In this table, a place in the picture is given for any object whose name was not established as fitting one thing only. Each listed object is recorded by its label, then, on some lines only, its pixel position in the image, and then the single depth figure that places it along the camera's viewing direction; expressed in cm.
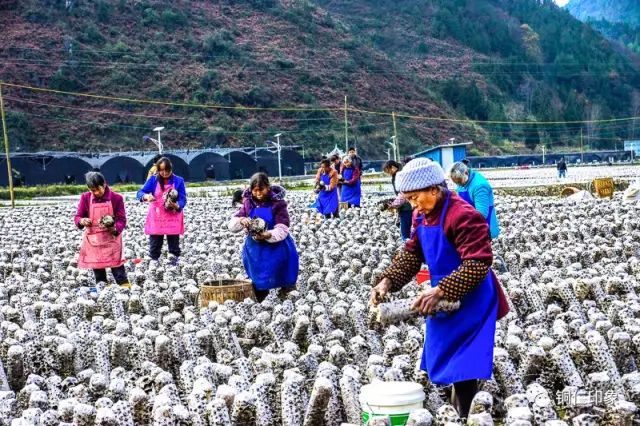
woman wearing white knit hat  388
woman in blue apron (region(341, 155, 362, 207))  1532
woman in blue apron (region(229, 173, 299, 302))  713
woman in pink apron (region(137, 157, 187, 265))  972
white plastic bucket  379
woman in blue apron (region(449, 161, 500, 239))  749
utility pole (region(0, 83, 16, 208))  2201
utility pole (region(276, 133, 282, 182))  3675
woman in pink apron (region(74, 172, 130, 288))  839
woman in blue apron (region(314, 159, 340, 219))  1482
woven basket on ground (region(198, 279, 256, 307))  724
